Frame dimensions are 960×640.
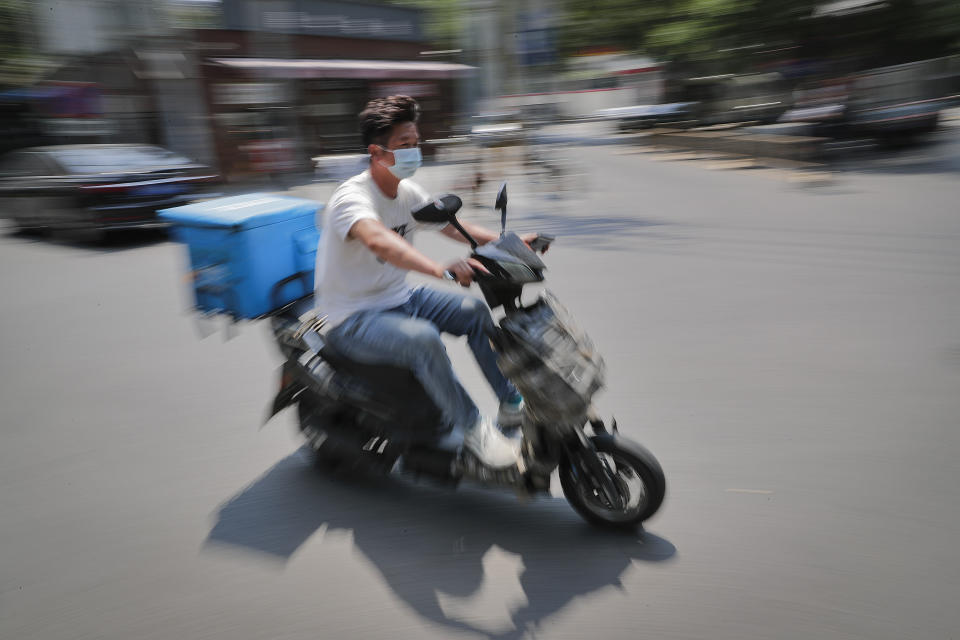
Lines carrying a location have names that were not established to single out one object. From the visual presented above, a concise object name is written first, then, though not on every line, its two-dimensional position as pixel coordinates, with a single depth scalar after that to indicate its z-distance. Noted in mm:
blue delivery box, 3260
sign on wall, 18359
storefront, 18234
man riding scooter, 2879
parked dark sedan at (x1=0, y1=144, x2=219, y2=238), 9211
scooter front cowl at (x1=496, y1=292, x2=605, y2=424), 2561
